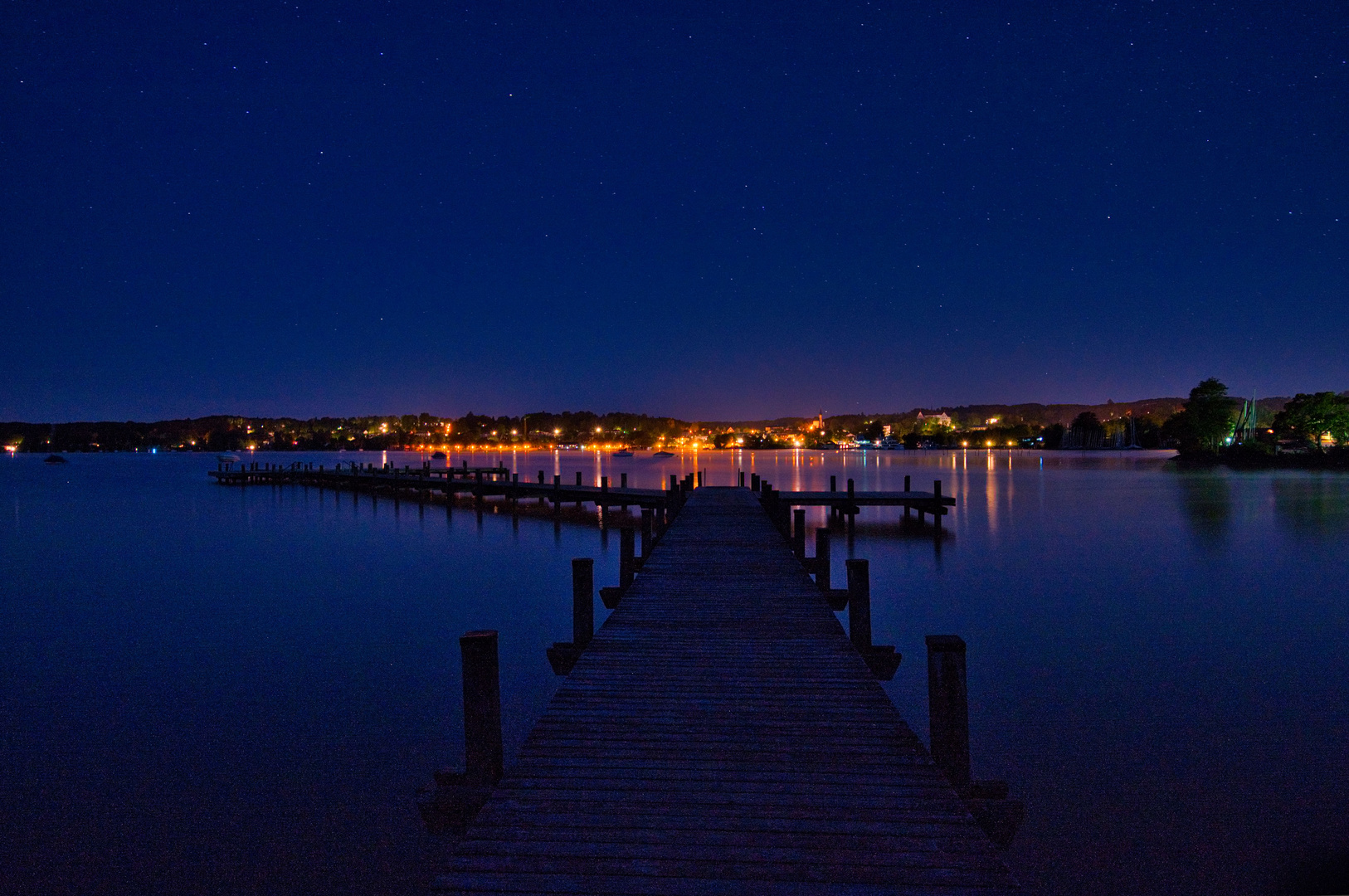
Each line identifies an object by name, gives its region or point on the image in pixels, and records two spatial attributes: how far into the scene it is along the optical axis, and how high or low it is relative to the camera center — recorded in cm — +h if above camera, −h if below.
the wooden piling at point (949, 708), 478 -185
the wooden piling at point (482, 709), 481 -181
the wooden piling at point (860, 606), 768 -184
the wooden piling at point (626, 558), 1098 -183
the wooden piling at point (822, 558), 1146 -197
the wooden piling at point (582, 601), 827 -186
